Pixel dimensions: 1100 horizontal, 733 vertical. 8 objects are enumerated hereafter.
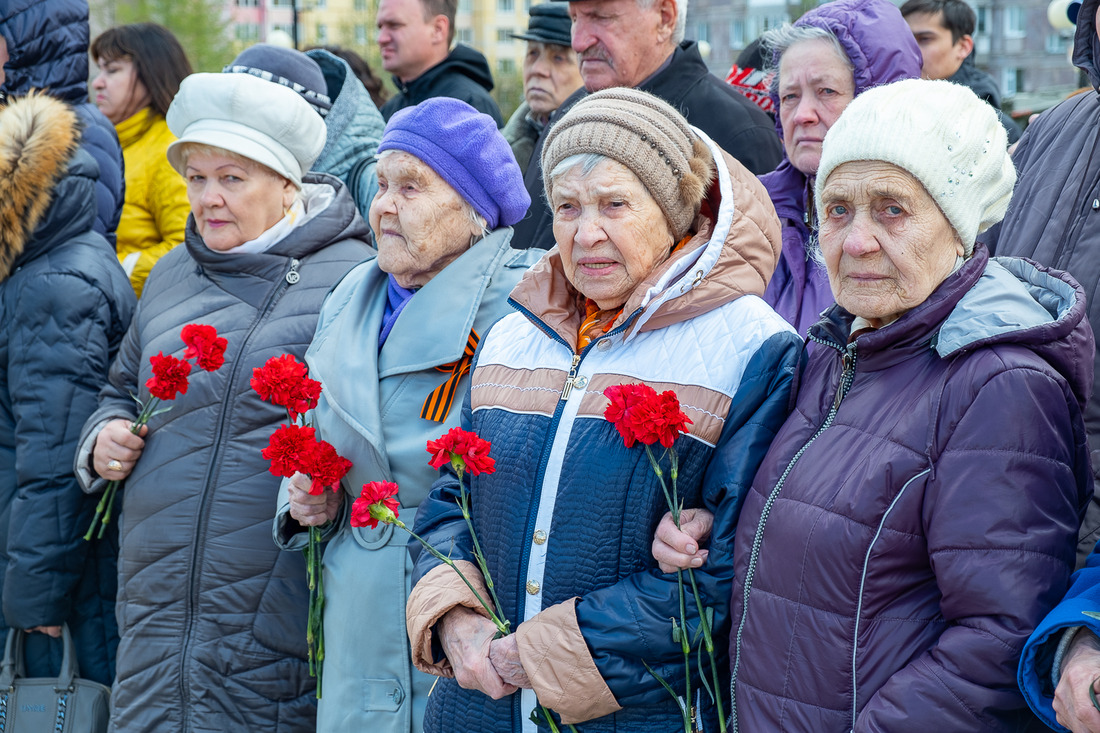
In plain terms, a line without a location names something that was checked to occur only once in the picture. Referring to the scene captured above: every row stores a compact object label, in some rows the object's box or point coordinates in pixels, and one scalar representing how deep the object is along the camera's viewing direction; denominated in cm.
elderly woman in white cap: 348
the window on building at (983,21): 4897
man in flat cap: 600
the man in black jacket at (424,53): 597
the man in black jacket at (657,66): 419
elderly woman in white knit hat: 192
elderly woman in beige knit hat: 240
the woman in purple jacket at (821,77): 353
